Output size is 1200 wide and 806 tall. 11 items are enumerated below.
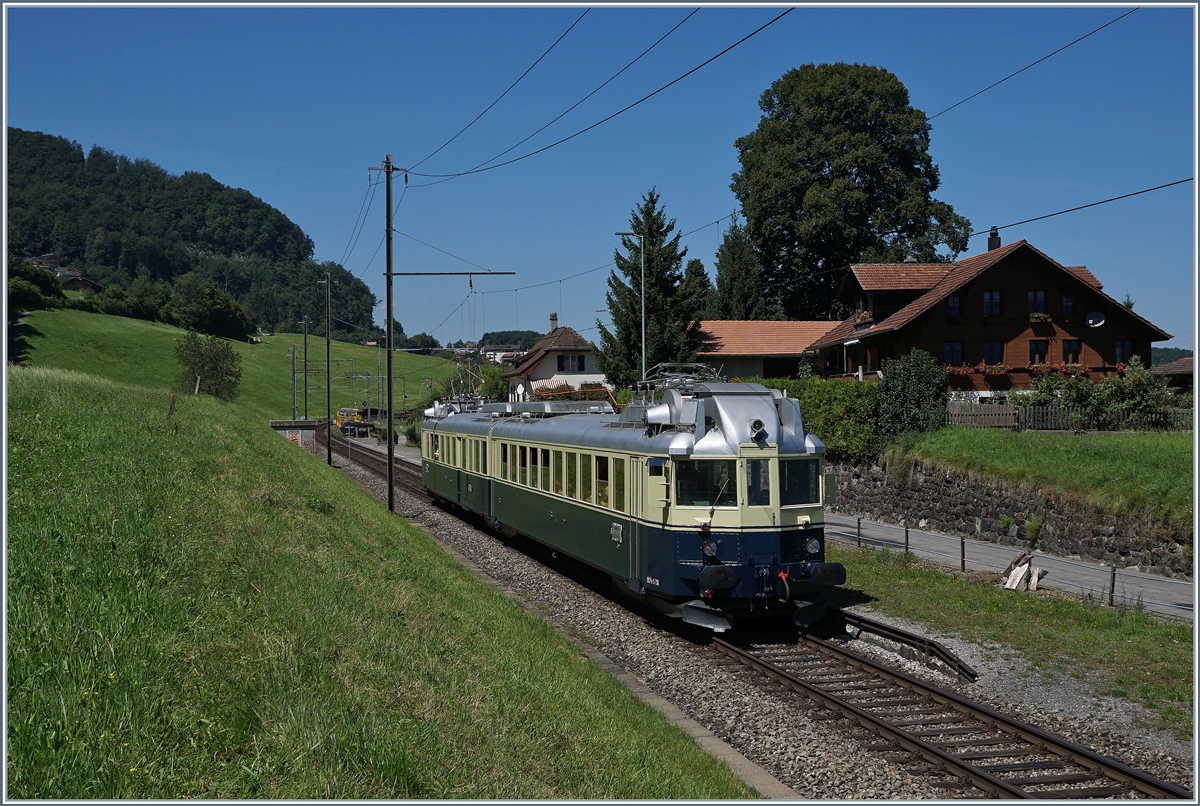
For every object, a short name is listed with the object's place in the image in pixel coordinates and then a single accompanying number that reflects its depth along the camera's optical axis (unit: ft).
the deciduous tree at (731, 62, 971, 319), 172.76
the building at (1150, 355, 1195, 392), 132.67
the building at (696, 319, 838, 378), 167.12
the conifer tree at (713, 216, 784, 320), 193.06
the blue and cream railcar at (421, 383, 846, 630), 41.34
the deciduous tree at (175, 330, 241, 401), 199.41
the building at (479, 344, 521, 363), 408.05
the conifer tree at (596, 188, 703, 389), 148.15
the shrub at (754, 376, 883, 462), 96.84
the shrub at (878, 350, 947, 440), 92.48
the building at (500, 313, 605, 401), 225.35
